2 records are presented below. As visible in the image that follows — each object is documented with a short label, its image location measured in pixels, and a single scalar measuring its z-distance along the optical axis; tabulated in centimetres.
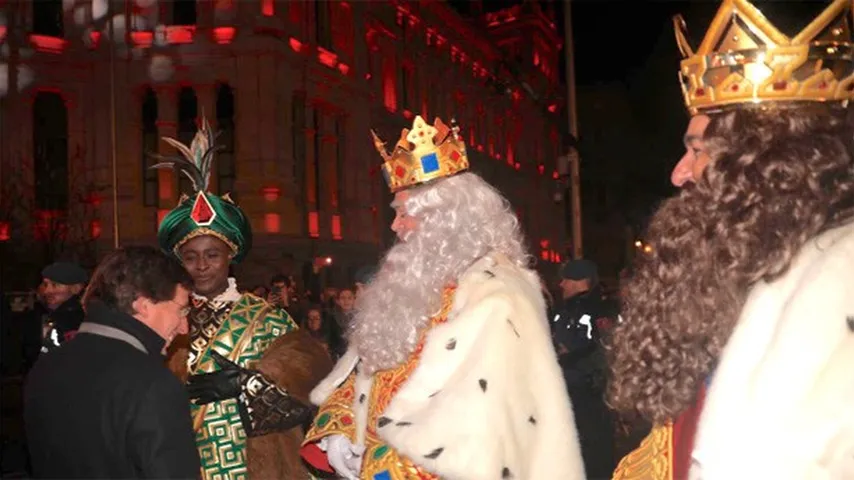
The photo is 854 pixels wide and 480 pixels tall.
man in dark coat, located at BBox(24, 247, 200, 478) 304
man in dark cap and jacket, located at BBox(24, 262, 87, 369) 814
